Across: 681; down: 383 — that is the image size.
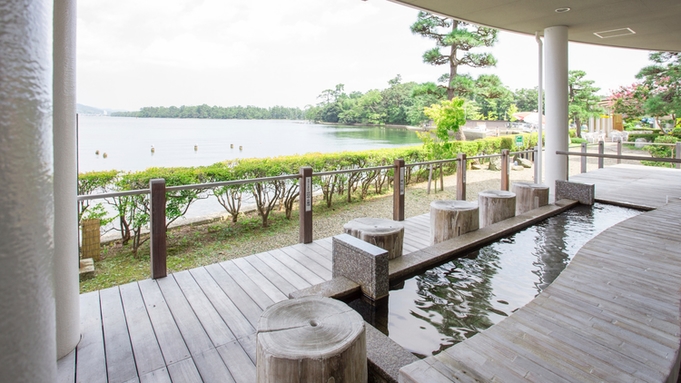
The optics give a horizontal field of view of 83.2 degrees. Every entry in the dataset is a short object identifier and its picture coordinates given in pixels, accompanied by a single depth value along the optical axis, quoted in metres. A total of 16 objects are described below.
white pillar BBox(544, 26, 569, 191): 6.20
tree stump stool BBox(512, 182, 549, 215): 4.90
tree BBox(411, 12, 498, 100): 12.06
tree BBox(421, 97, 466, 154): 8.41
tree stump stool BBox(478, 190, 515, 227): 4.32
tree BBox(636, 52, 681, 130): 14.30
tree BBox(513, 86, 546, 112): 42.01
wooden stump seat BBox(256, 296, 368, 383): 1.42
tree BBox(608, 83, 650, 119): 18.55
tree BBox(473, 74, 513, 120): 11.97
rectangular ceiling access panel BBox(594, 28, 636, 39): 6.31
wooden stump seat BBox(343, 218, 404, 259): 3.09
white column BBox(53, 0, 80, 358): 1.99
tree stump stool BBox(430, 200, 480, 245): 3.70
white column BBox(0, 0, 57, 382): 0.39
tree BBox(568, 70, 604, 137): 20.09
